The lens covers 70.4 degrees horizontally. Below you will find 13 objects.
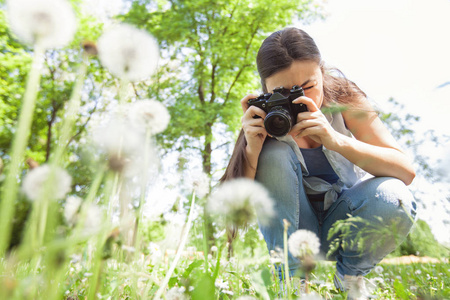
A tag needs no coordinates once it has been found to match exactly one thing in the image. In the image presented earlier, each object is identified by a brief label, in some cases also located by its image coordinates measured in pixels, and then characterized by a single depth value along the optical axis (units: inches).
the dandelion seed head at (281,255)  38.9
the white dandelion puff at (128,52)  17.6
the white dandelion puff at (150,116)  23.0
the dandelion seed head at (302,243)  23.4
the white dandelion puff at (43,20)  14.3
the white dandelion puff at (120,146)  16.1
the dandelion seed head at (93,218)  17.5
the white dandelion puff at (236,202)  20.7
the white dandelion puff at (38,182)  16.0
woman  45.3
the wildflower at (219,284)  31.5
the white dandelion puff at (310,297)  16.1
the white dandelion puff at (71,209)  18.6
